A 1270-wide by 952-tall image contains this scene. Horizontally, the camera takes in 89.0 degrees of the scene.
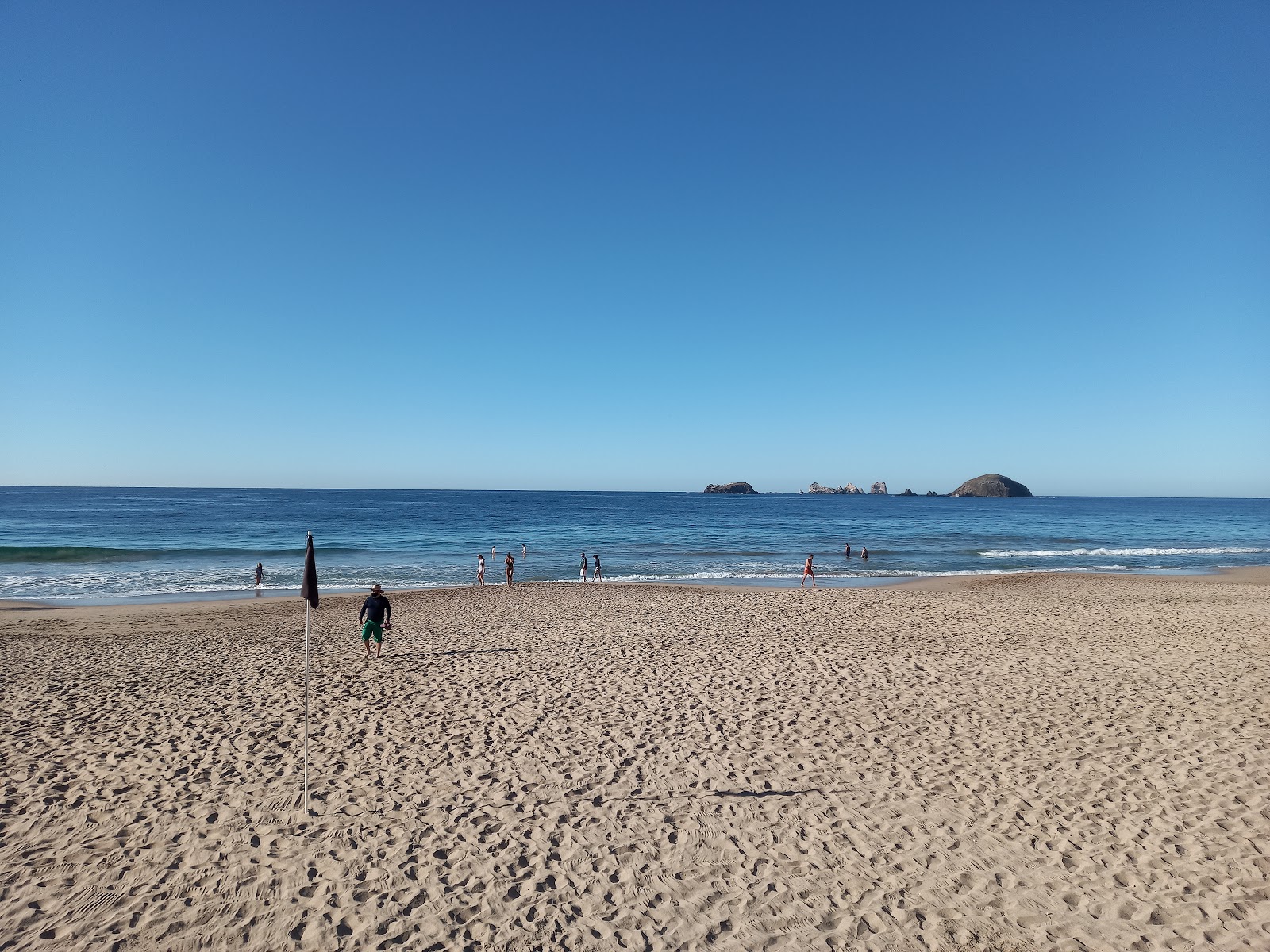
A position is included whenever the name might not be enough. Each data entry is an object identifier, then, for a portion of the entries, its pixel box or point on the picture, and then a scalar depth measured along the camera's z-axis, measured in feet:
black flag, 23.13
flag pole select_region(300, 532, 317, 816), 23.11
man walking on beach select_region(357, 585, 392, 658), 43.93
